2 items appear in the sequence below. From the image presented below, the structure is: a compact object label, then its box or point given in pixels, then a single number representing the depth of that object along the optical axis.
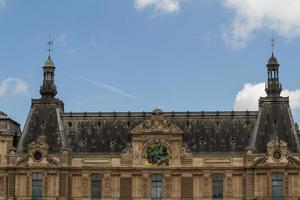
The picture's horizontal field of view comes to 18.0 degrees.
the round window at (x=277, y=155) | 108.50
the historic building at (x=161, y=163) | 108.62
